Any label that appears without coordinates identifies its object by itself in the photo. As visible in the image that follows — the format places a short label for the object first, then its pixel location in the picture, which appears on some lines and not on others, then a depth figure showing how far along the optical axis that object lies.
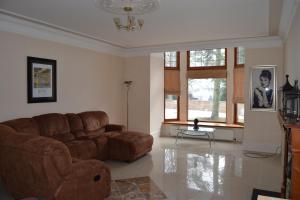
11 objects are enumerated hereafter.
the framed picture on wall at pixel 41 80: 4.62
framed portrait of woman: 5.77
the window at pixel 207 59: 7.43
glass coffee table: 6.39
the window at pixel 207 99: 7.55
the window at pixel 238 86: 7.00
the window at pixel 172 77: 7.95
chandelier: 3.22
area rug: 3.39
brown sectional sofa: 2.68
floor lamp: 7.38
